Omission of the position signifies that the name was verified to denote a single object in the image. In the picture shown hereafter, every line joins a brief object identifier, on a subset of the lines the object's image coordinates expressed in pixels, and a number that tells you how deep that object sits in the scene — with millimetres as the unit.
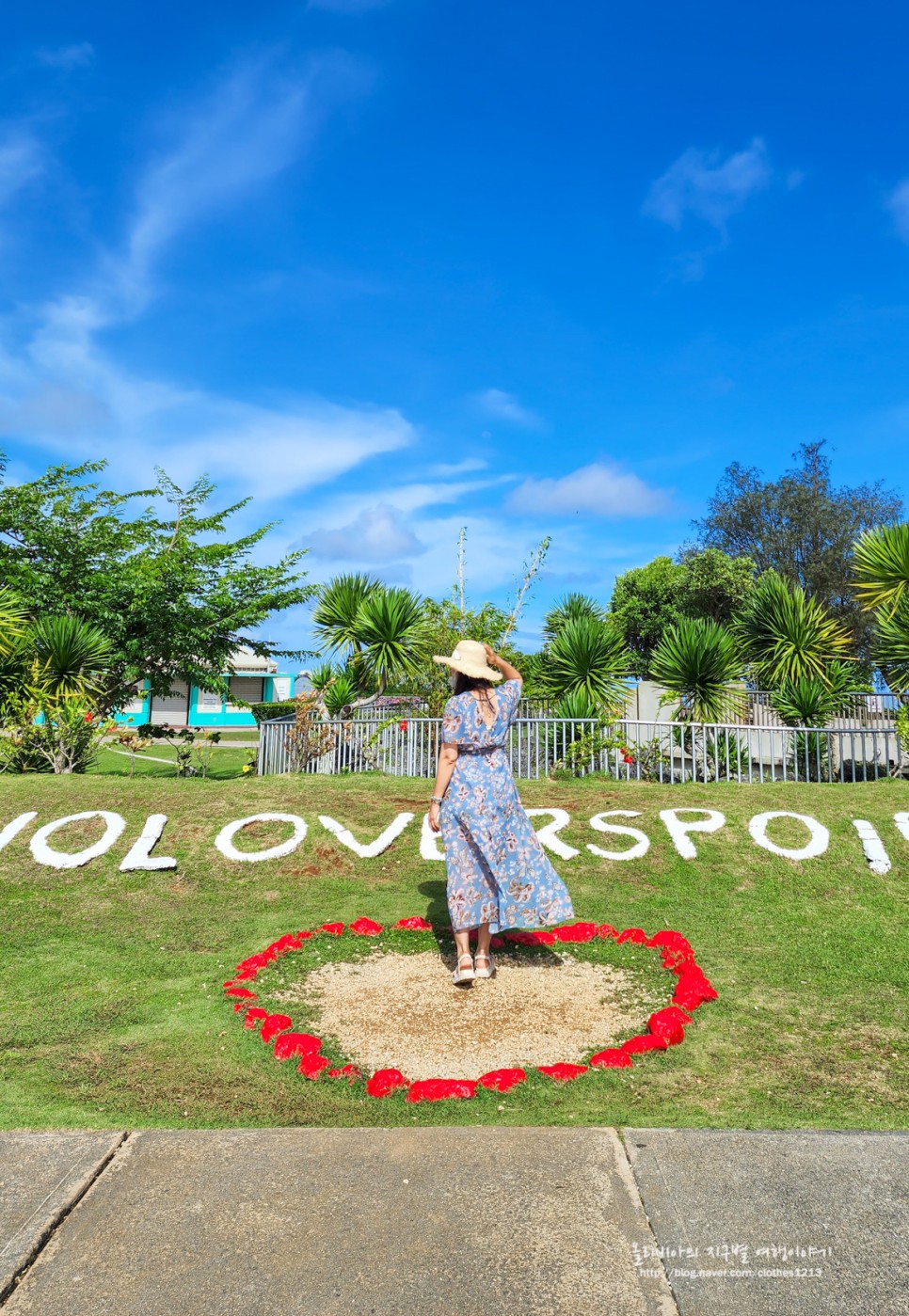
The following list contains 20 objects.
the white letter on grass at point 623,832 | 8156
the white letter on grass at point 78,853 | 7996
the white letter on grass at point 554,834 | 8234
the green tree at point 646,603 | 40312
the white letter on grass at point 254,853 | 8234
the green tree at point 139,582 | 15883
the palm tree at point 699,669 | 13766
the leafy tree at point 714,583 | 37781
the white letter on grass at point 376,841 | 8397
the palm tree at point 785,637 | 15156
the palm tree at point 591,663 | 14312
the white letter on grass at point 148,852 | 7906
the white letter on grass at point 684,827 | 8227
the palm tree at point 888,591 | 12680
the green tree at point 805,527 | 39531
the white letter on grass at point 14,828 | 8414
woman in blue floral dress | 5090
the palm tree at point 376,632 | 14539
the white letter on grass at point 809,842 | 8070
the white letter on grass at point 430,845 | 8312
